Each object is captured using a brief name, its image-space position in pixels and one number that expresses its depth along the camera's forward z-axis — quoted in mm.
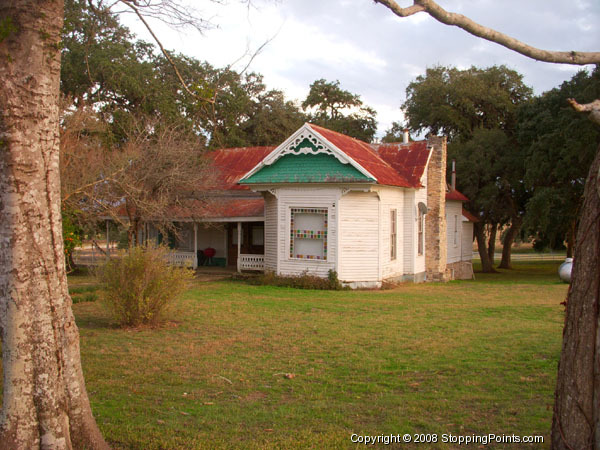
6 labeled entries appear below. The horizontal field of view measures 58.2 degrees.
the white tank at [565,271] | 21539
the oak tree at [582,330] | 4133
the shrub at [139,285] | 10438
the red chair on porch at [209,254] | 25297
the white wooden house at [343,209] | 18484
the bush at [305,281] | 18250
